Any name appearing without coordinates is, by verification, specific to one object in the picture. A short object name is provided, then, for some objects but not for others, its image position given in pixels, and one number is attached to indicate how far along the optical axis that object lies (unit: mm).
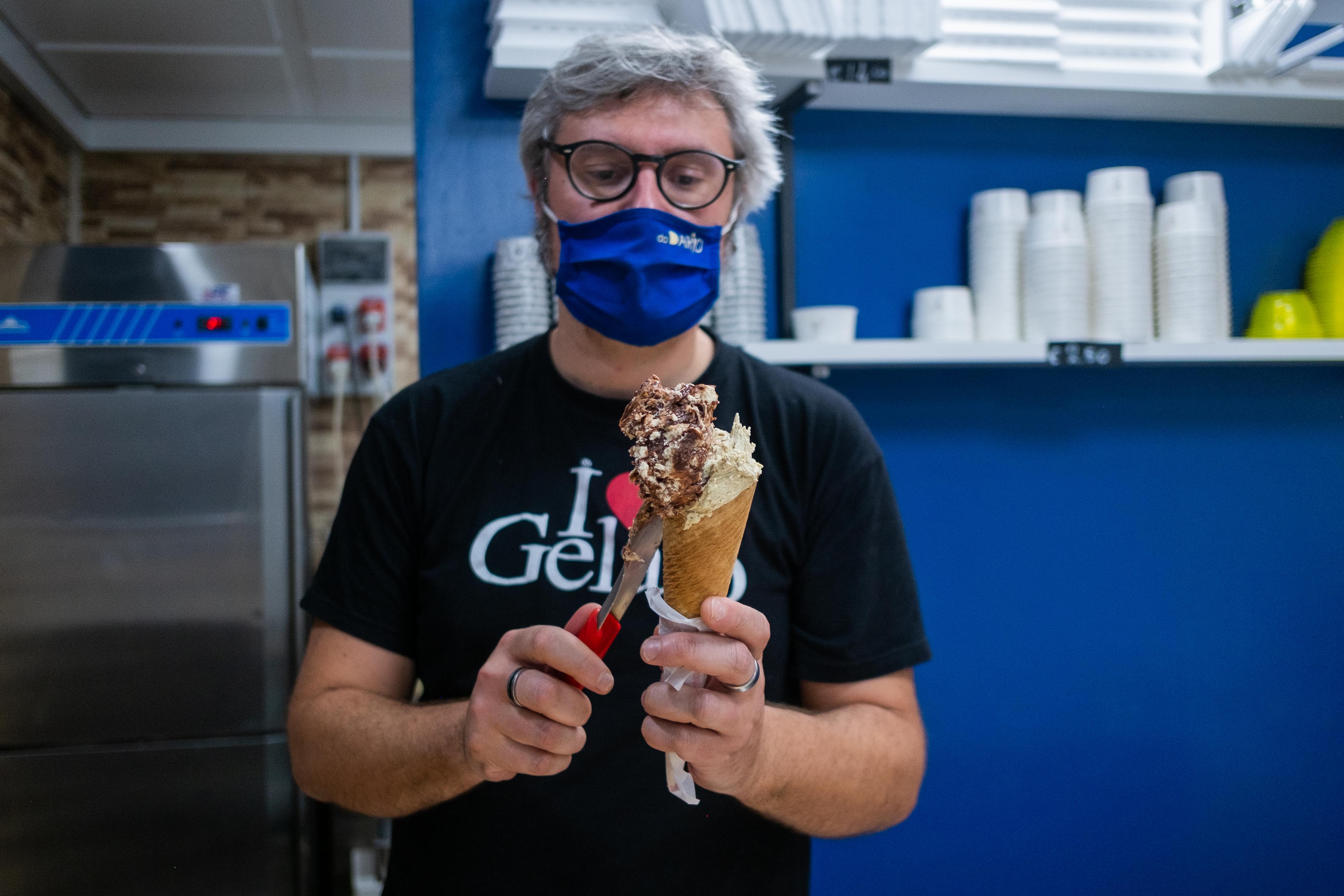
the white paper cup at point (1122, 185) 1676
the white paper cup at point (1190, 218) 1678
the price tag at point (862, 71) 1516
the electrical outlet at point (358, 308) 3381
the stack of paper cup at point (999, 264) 1708
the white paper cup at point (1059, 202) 1669
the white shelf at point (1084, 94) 1626
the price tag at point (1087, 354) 1594
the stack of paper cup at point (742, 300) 1556
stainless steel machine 2178
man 1028
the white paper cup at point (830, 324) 1610
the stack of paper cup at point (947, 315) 1683
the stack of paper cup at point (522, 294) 1519
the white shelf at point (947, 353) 1569
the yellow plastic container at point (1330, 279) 1789
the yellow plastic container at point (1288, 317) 1768
